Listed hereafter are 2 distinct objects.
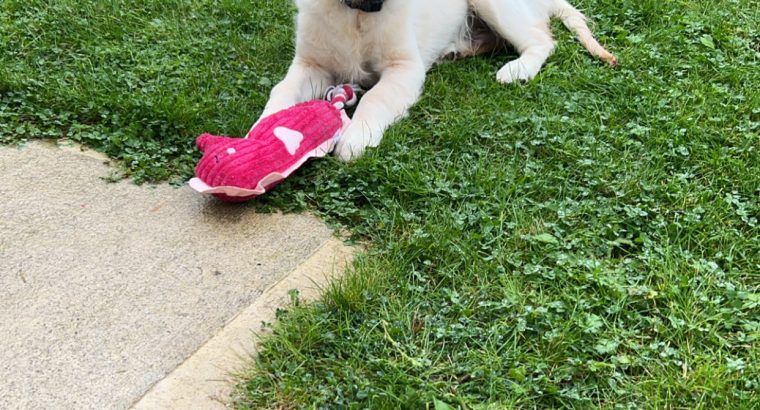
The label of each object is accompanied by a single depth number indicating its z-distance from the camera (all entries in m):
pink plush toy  2.39
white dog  3.06
